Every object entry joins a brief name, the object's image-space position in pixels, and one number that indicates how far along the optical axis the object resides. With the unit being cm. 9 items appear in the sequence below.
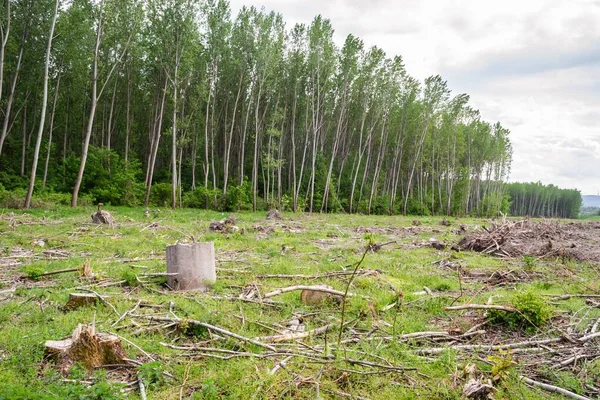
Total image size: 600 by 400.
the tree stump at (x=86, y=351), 364
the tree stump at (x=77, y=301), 519
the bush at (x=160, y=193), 2854
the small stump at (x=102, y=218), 1402
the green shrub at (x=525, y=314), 504
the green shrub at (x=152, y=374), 345
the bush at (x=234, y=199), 3022
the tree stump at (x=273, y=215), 2207
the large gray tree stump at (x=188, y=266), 634
